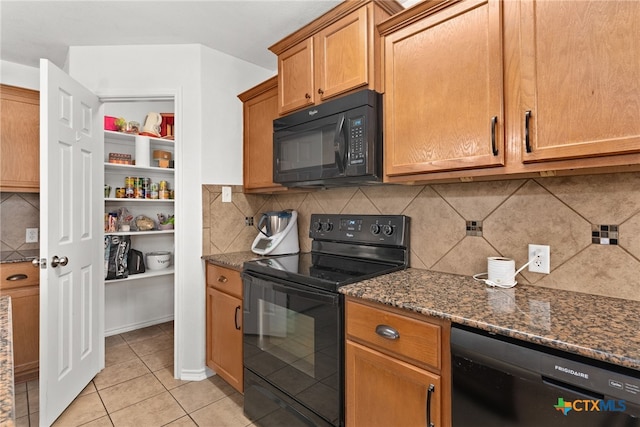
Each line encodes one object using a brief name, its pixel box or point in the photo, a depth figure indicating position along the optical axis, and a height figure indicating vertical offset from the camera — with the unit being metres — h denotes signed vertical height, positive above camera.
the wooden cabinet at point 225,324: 1.95 -0.72
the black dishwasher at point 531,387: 0.72 -0.44
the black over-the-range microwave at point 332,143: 1.50 +0.37
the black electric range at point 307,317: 1.36 -0.50
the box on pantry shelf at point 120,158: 2.80 +0.51
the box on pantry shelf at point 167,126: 3.11 +0.88
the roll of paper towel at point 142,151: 2.88 +0.58
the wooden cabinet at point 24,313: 2.13 -0.67
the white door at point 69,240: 1.70 -0.15
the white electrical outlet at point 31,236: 2.49 -0.16
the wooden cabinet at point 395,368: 1.03 -0.55
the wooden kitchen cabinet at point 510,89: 0.95 +0.44
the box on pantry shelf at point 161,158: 3.07 +0.56
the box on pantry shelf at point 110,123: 2.85 +0.83
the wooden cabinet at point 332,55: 1.50 +0.84
